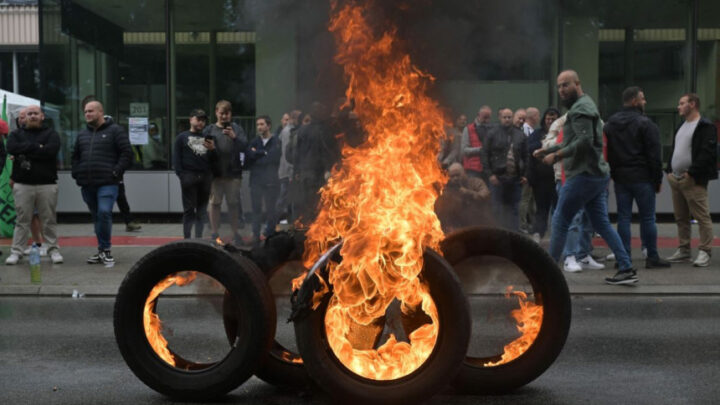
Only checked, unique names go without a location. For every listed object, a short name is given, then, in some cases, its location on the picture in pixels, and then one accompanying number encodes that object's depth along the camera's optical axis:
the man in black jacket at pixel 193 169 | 9.30
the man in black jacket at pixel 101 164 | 9.61
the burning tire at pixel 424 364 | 3.96
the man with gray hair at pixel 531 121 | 10.41
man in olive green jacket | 7.62
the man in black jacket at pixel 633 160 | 8.86
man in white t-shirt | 9.34
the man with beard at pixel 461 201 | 5.95
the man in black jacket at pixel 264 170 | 5.98
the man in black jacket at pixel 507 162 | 10.15
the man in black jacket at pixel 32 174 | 9.69
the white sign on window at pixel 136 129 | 14.73
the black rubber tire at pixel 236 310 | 4.22
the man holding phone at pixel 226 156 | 8.31
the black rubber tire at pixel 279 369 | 4.50
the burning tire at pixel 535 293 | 4.42
